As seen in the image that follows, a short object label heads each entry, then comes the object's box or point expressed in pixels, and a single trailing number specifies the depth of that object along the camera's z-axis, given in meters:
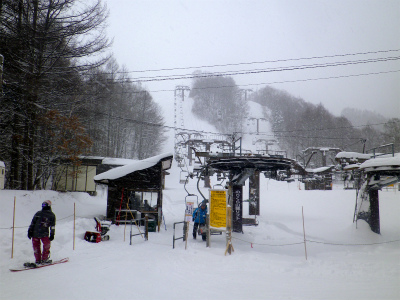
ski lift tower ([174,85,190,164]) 85.78
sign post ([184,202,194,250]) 12.42
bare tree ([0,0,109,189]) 16.25
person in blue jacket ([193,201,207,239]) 11.80
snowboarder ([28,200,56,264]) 7.44
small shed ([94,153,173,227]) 16.48
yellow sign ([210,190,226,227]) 9.98
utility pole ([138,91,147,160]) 44.85
